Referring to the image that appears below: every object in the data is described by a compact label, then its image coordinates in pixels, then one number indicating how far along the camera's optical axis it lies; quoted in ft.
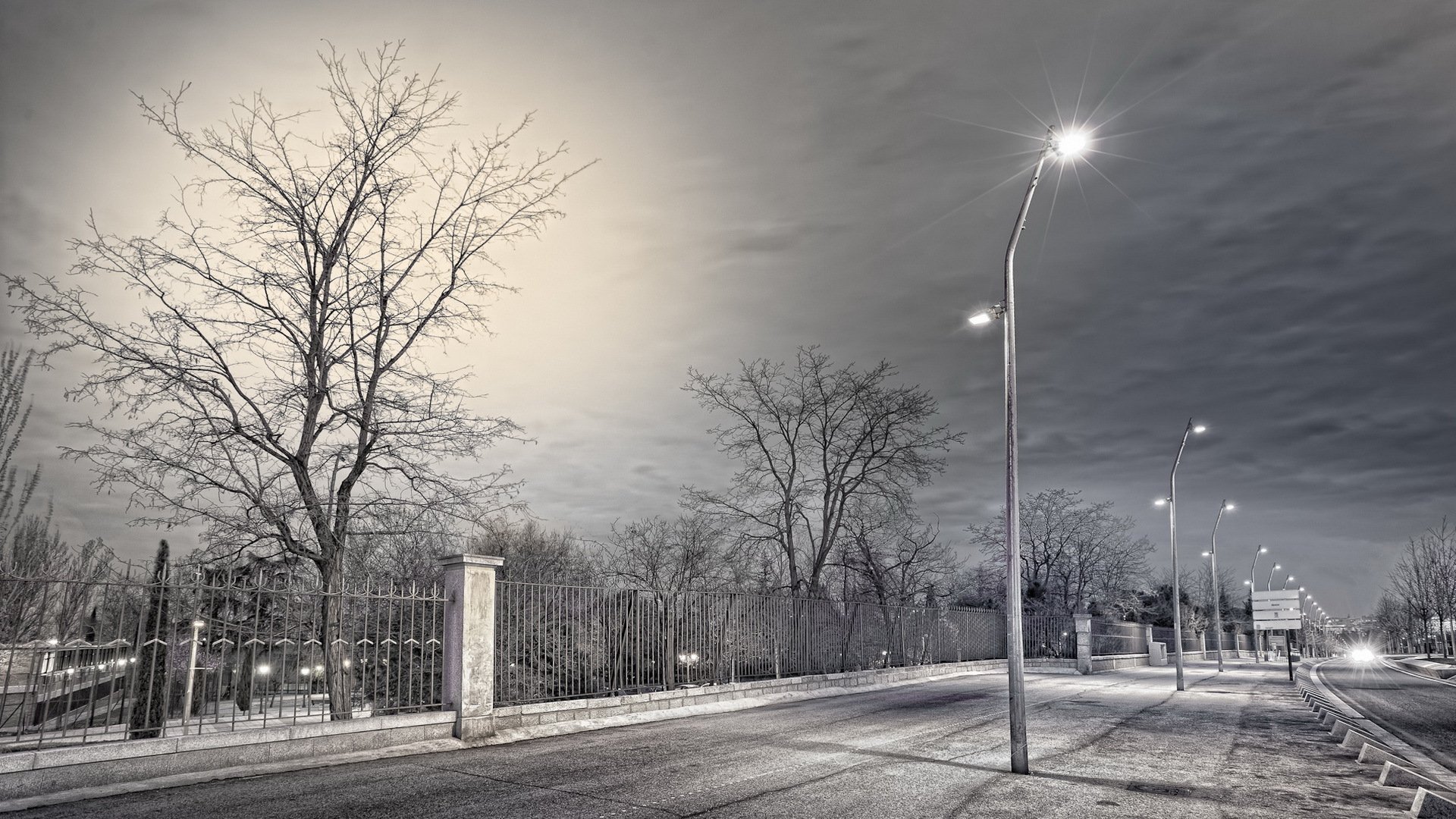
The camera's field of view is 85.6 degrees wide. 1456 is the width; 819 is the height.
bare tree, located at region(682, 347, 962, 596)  93.25
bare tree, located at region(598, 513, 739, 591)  98.53
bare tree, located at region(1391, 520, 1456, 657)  187.83
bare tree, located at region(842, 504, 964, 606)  93.50
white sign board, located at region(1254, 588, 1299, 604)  96.22
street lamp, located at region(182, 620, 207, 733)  29.22
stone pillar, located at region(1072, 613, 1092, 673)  108.68
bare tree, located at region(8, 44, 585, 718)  38.83
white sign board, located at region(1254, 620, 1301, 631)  93.71
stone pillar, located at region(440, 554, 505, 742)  38.65
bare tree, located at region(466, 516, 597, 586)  106.32
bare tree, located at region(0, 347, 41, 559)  66.59
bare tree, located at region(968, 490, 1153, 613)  158.71
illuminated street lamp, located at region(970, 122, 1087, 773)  31.78
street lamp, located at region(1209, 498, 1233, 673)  127.24
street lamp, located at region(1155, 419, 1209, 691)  82.94
